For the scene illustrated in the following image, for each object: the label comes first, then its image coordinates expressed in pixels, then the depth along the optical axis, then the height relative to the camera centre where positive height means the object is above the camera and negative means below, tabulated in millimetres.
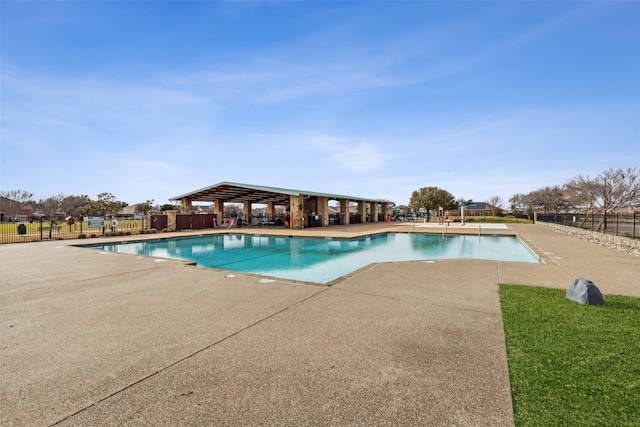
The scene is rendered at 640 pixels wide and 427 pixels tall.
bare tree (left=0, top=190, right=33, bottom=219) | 47438 +3399
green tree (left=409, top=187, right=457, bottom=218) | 43312 +2871
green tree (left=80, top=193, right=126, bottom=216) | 39659 +1943
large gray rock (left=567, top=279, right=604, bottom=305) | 4133 -1190
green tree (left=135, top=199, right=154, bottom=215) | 54688 +2568
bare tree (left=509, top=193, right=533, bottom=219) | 49094 +2558
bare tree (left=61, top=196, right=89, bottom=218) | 41803 +2347
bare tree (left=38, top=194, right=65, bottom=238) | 42250 +2225
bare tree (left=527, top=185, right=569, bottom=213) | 41000 +2628
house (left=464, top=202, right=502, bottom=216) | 59953 +1636
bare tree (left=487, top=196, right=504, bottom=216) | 66462 +3640
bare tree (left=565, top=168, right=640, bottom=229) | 21766 +2217
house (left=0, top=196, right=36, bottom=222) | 47006 +1896
